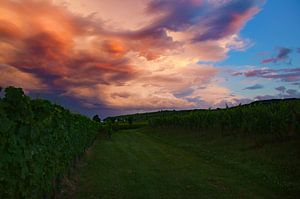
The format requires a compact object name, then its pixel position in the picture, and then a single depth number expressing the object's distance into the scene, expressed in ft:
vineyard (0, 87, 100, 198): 13.13
